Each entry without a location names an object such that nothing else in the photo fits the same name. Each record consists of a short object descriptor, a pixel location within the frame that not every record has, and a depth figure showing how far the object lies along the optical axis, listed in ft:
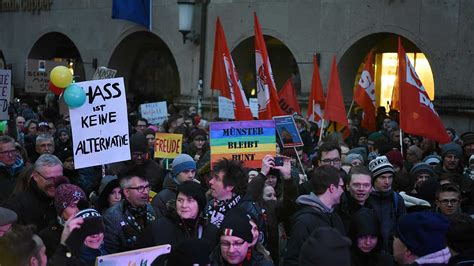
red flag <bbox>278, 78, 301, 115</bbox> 46.98
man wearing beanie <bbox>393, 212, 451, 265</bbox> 13.94
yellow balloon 25.59
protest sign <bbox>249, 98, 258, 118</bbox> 53.06
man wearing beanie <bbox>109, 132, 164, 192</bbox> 26.93
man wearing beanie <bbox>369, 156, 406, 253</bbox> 21.06
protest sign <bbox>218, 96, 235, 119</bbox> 49.53
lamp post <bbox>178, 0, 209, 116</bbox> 63.41
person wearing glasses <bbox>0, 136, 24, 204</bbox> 24.34
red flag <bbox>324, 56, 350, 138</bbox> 40.04
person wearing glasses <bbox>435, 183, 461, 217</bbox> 21.48
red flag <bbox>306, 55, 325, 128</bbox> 45.52
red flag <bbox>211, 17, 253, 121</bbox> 37.68
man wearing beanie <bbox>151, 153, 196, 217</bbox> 21.75
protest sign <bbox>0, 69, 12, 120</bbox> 34.42
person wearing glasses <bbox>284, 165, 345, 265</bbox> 18.02
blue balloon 21.87
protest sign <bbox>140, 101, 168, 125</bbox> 52.19
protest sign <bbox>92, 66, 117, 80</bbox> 37.78
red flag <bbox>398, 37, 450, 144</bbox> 34.30
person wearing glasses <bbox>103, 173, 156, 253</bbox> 18.17
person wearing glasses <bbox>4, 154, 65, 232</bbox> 19.86
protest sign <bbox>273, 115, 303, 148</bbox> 29.96
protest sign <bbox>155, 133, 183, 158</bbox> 33.58
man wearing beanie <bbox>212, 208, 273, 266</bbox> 15.75
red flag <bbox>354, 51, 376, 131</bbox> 46.16
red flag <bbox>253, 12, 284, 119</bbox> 36.91
